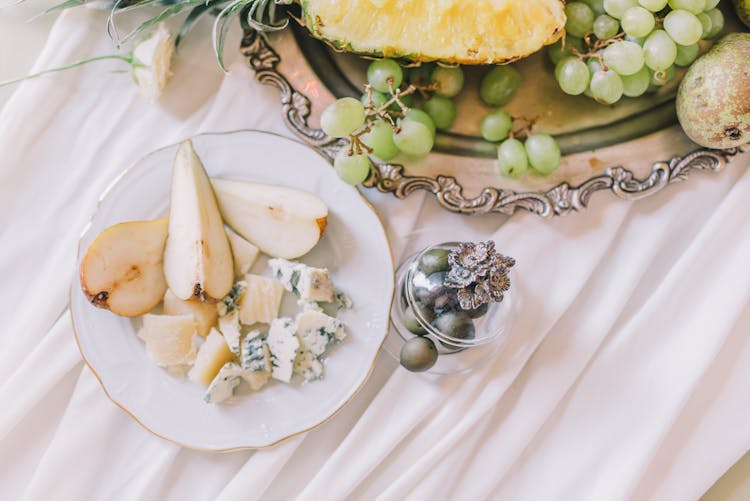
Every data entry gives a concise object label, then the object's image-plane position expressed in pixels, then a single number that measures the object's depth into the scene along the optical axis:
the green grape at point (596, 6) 0.85
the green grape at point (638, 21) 0.81
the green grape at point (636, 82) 0.84
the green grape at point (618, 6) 0.82
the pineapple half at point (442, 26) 0.76
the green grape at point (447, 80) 0.84
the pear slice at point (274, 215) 0.86
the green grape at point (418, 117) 0.84
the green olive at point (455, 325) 0.82
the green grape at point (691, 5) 0.80
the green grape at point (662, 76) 0.84
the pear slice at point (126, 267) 0.83
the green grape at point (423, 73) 0.86
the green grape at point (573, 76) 0.82
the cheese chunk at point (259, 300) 0.87
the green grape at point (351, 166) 0.82
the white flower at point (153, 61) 0.90
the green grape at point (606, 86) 0.82
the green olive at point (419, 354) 0.83
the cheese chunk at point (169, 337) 0.85
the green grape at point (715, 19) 0.84
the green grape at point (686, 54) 0.85
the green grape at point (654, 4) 0.81
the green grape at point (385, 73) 0.83
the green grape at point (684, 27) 0.80
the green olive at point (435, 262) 0.84
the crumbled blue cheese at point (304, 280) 0.85
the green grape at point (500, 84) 0.85
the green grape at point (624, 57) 0.81
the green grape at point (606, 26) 0.83
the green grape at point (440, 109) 0.86
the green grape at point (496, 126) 0.86
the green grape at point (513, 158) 0.84
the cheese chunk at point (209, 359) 0.86
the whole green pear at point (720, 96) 0.80
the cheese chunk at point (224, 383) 0.84
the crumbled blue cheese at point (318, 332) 0.86
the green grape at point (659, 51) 0.81
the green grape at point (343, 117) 0.80
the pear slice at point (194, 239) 0.83
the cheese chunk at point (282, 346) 0.86
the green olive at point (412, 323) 0.86
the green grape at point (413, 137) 0.82
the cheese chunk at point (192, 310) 0.86
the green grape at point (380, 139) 0.83
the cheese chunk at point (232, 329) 0.86
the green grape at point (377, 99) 0.85
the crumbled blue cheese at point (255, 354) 0.86
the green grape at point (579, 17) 0.84
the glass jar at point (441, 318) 0.83
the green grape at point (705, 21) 0.83
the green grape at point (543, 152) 0.83
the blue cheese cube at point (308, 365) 0.87
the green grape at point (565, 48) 0.86
